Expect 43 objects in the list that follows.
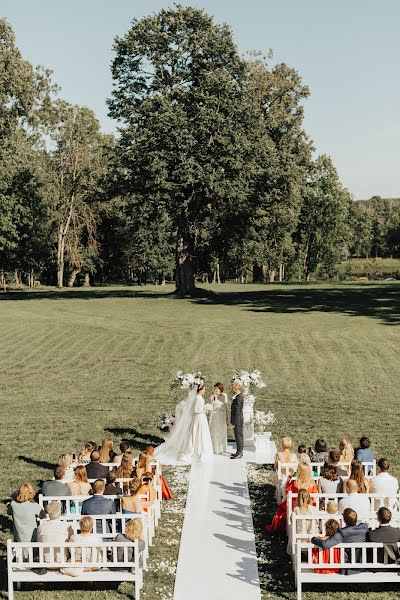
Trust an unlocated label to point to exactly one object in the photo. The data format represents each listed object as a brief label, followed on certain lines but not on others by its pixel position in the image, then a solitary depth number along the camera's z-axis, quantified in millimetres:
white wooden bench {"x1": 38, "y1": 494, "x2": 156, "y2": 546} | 12664
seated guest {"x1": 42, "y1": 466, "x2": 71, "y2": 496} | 13250
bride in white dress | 18203
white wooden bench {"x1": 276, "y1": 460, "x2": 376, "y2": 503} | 14652
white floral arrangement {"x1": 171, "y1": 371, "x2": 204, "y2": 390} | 18922
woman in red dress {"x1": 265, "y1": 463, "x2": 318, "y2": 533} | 13070
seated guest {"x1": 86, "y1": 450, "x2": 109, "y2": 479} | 14609
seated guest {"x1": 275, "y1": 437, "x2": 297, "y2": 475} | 15625
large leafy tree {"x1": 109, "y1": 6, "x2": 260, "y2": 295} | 54125
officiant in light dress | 18797
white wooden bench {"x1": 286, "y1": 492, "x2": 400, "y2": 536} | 12445
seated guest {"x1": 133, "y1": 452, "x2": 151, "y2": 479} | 14238
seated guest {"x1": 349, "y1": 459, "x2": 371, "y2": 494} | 13031
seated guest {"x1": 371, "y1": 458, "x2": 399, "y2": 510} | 12984
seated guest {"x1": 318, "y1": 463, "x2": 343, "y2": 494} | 13398
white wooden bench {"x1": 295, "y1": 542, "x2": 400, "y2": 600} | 10523
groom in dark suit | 18359
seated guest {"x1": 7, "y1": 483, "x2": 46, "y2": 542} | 11789
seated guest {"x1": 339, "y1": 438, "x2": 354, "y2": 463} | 15453
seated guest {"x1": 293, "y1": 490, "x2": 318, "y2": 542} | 11789
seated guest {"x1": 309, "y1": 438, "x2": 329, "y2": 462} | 15477
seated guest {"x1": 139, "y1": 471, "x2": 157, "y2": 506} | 13078
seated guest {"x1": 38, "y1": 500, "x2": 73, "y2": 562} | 11031
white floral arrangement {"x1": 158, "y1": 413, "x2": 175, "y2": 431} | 19297
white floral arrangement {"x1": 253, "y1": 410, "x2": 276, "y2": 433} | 19328
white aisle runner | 10914
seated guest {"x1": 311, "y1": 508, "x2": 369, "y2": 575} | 10727
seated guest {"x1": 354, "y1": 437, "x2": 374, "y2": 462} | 15547
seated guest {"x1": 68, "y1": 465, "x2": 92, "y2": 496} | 13438
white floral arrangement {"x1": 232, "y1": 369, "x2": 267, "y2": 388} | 19656
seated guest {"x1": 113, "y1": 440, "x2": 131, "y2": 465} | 15298
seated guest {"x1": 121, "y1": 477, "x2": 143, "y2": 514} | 12352
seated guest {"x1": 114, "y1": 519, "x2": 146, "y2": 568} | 11062
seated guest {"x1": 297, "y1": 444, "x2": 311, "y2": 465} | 14102
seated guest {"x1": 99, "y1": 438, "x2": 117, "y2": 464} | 15750
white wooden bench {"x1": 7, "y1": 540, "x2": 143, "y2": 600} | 10680
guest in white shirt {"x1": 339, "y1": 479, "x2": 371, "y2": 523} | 12117
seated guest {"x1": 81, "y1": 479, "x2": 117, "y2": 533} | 12094
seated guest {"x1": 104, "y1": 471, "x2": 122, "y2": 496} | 13193
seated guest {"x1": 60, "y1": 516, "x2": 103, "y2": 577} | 10852
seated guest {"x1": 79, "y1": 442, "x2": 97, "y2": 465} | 16125
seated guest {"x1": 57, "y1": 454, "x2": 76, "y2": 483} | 13989
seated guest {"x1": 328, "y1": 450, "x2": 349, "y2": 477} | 14258
